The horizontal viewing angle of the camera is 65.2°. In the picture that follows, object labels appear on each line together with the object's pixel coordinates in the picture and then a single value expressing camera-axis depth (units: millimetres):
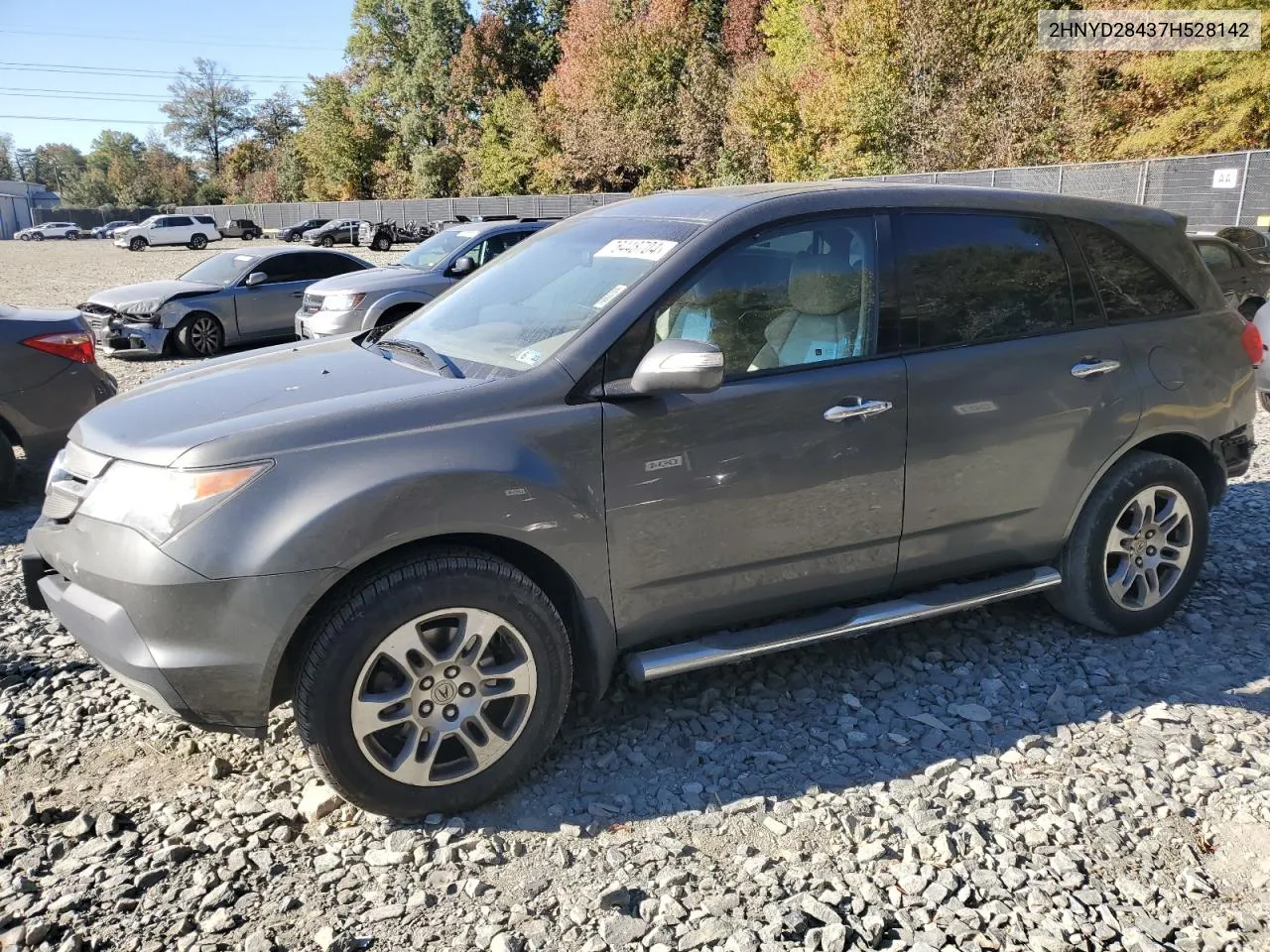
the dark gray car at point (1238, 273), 12336
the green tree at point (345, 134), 72125
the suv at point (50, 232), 69125
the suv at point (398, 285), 11461
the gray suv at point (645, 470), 2885
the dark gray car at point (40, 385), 6312
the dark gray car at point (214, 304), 12977
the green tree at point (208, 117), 101312
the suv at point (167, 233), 51688
